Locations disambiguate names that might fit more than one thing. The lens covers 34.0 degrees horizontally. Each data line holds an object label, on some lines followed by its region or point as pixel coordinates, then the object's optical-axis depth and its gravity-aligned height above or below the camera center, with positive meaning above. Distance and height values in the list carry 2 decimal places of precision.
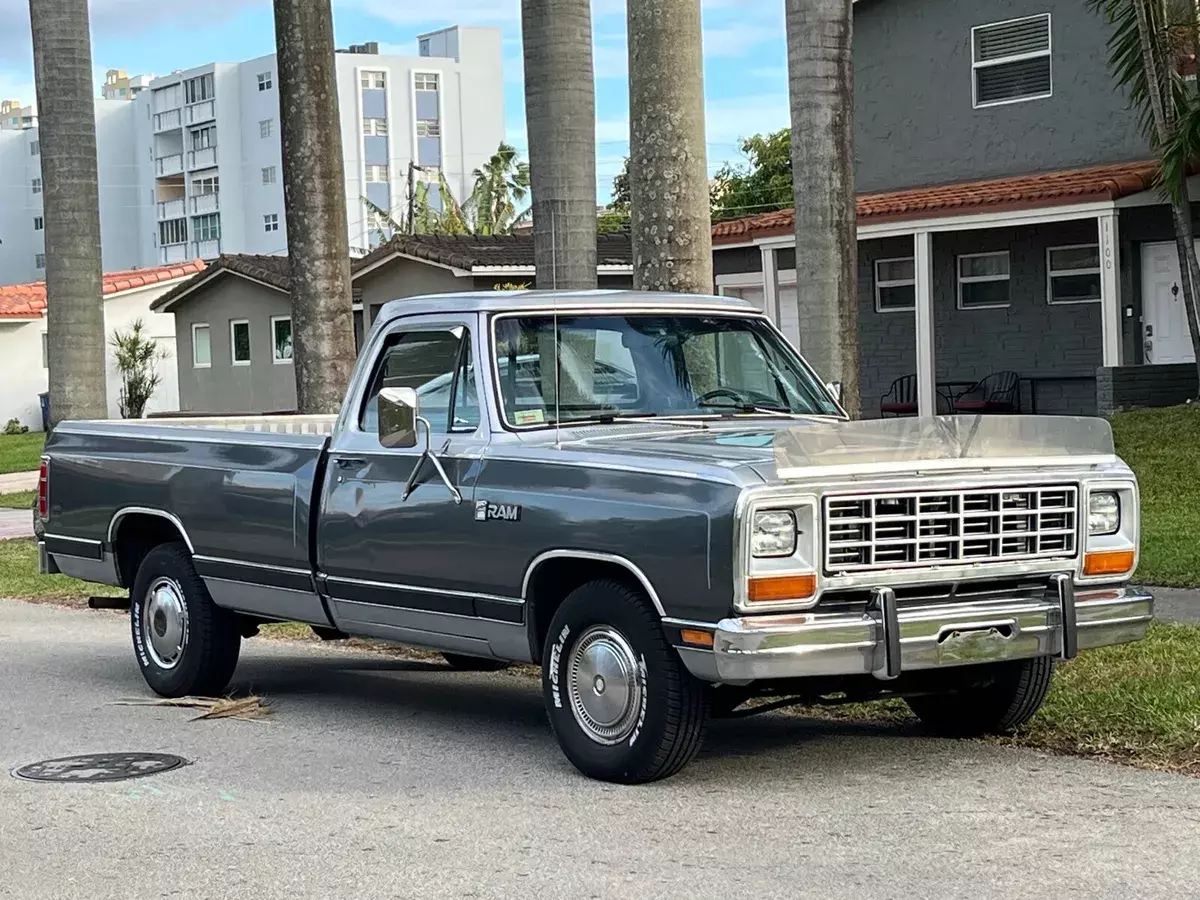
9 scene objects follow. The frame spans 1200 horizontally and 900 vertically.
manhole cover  8.23 -1.62
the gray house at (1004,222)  24.80 +1.73
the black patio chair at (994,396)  26.64 -0.62
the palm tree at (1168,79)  22.09 +3.06
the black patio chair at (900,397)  27.69 -0.61
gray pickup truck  7.17 -0.65
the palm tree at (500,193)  66.06 +6.44
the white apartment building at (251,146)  95.56 +11.83
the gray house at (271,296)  35.56 +1.70
